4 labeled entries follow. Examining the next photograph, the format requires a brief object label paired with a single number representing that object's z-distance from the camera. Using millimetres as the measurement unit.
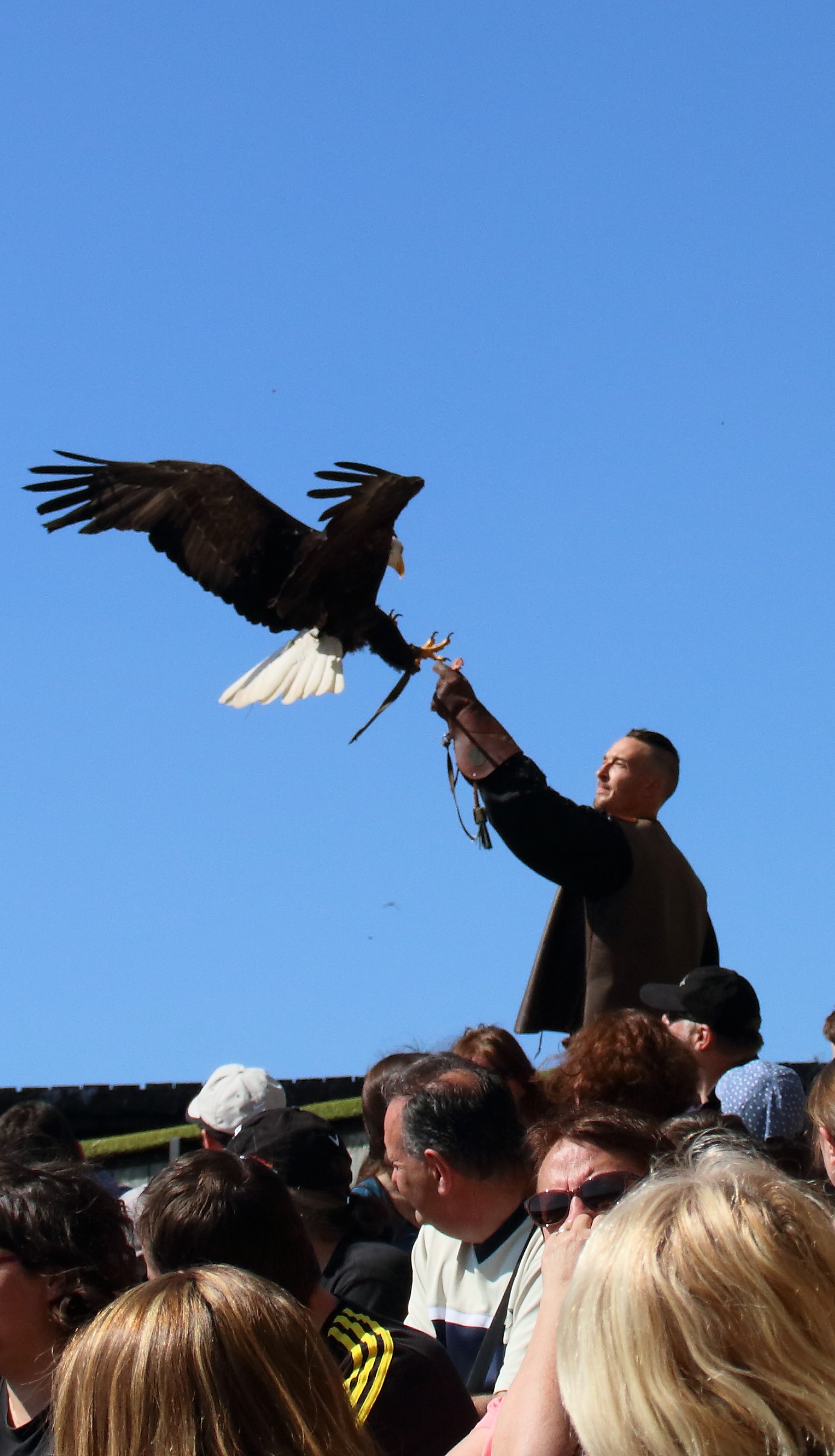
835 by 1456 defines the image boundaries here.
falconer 8312
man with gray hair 6031
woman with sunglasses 3691
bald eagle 12164
